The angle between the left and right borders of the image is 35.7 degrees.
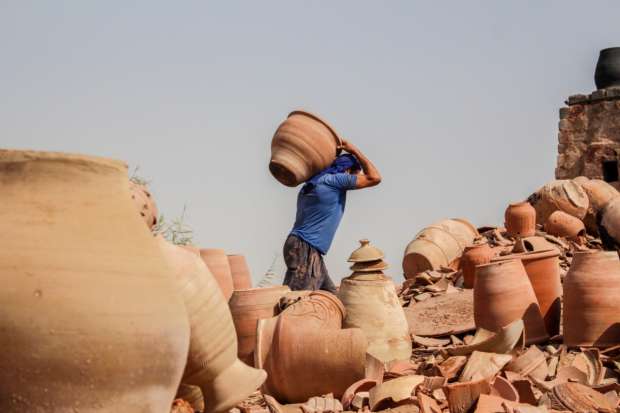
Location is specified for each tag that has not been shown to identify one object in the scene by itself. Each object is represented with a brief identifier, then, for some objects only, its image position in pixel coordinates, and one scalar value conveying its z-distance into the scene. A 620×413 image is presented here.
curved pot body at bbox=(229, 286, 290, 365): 6.58
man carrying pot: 7.79
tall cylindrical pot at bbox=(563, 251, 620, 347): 6.55
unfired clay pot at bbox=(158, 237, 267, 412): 3.27
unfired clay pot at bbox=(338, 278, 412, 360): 6.56
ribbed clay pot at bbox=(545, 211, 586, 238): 12.56
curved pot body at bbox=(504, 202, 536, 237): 11.97
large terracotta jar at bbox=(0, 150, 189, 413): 2.76
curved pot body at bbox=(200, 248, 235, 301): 7.99
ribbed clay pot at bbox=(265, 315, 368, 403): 5.41
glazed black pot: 17.03
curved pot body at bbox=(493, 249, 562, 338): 7.41
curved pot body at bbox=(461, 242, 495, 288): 9.43
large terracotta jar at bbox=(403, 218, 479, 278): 11.82
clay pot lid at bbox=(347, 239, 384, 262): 6.71
